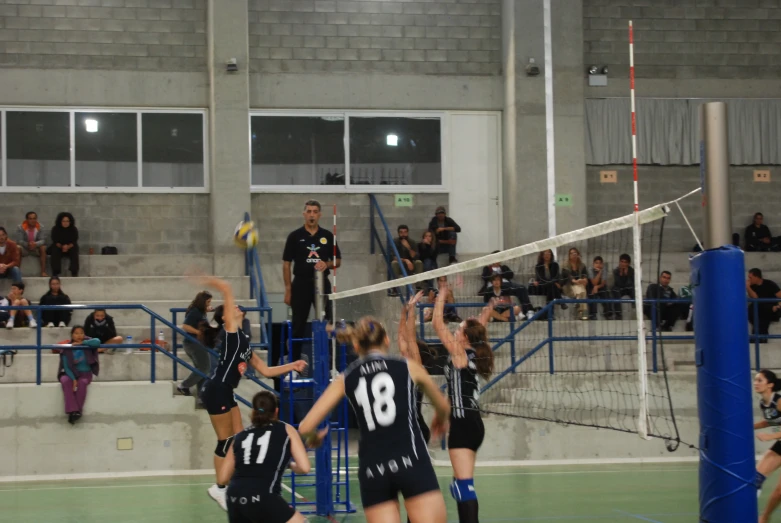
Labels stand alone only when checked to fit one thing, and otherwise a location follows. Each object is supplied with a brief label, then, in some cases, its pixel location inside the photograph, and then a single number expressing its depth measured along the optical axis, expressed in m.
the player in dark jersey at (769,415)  8.44
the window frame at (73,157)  18.81
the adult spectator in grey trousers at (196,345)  13.26
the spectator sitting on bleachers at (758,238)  19.33
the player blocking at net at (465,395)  7.19
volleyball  11.39
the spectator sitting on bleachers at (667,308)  15.88
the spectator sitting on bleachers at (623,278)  15.72
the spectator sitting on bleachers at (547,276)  15.80
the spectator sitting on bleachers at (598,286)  14.59
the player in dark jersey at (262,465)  6.22
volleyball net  13.80
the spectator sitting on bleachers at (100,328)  14.33
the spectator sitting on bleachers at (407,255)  17.66
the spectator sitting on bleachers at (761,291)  16.02
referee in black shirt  11.59
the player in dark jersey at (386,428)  5.39
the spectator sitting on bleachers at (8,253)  16.92
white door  19.64
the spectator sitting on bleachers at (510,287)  14.88
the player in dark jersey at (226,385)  9.52
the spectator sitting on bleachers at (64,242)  17.58
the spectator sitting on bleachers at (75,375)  12.95
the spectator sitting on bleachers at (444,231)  18.44
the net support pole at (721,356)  5.05
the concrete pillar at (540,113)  19.09
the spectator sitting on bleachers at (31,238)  17.73
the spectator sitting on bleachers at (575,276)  15.17
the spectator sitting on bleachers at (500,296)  14.27
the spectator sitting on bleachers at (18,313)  15.04
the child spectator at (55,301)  15.64
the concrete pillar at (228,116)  18.56
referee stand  9.09
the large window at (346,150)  19.38
